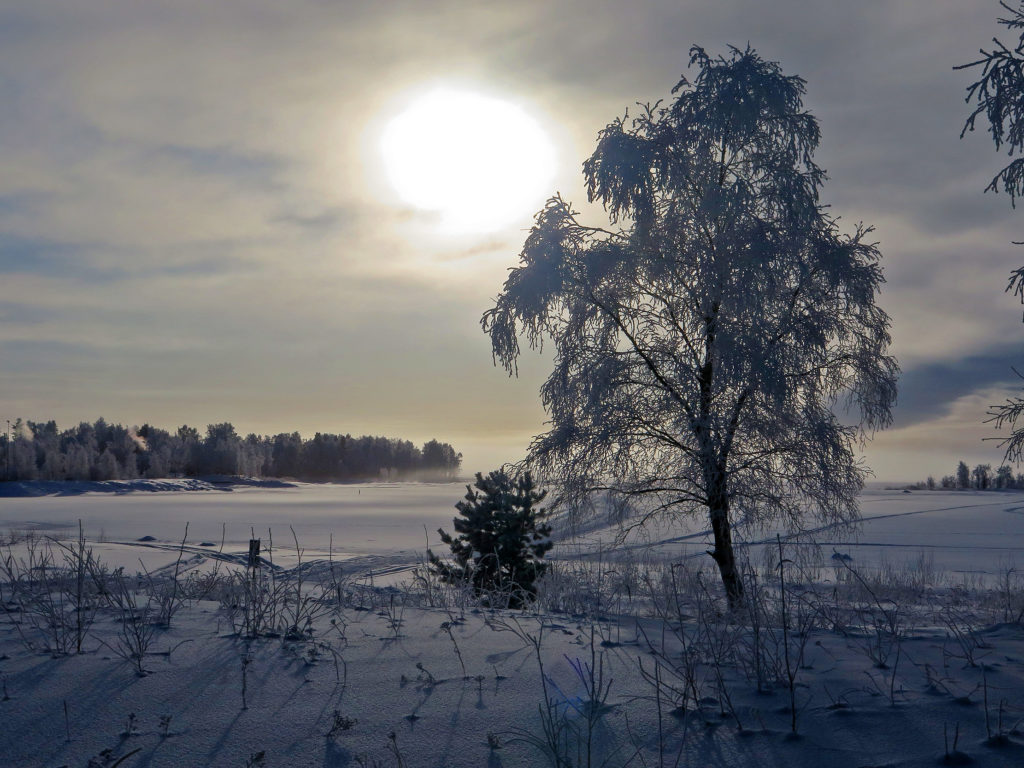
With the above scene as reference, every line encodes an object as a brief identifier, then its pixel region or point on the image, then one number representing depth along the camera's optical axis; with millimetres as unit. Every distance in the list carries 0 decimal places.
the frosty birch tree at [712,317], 11070
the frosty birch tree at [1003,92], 7312
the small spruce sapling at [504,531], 14320
